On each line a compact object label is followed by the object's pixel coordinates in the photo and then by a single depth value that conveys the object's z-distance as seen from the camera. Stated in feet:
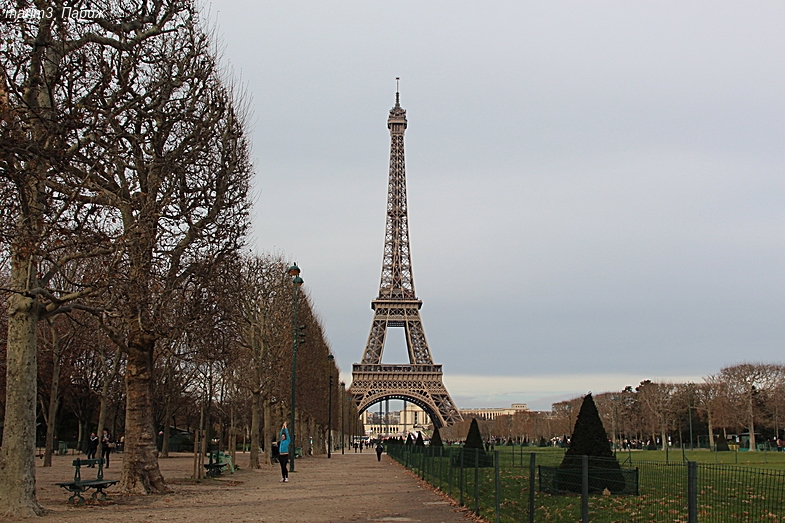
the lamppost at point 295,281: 112.78
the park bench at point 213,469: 93.51
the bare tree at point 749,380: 264.52
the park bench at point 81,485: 59.06
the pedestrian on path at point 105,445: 126.00
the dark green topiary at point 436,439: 141.38
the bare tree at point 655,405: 272.51
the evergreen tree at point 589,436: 67.00
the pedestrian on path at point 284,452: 91.04
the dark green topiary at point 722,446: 224.70
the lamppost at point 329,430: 190.99
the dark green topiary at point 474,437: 108.68
